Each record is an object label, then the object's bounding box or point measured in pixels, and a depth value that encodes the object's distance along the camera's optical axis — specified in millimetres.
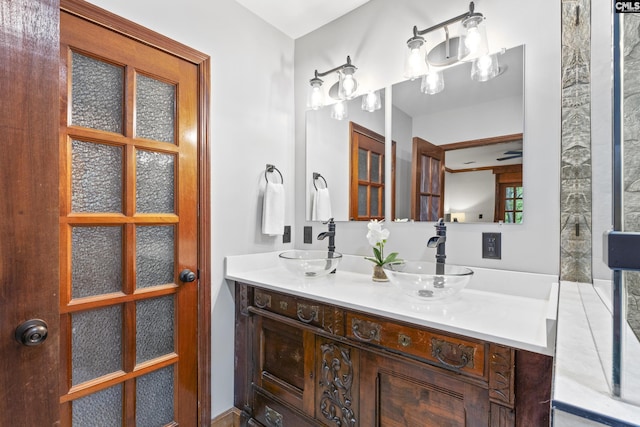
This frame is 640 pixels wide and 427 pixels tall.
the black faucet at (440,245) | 1384
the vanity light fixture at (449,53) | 1396
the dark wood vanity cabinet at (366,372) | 884
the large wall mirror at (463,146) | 1361
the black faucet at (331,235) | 1817
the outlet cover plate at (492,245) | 1387
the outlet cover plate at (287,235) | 2088
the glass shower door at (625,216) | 488
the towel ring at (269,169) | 1954
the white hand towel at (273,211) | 1865
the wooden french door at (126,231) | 1219
